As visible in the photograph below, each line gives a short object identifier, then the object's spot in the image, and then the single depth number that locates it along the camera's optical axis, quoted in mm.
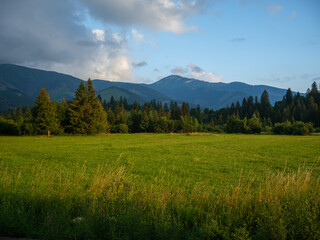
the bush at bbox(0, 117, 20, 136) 53488
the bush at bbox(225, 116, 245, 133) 89312
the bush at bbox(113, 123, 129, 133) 81062
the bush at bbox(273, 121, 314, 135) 71094
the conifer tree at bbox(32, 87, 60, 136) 49312
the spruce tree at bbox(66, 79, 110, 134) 56156
